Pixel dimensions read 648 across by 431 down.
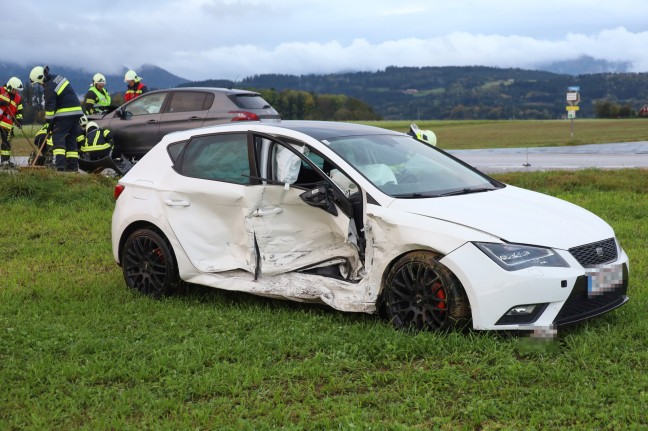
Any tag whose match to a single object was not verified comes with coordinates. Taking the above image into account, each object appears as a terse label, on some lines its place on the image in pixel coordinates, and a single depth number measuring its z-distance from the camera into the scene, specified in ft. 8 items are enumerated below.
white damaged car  16.71
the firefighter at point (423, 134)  35.96
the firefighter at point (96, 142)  47.21
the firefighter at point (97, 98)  54.90
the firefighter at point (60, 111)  46.03
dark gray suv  48.32
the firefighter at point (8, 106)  53.01
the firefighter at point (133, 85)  59.21
